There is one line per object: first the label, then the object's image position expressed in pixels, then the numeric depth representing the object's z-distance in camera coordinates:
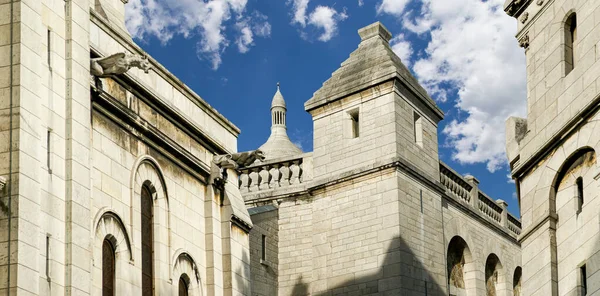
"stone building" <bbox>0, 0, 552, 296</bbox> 19.27
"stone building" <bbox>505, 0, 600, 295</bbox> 21.19
